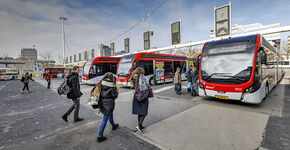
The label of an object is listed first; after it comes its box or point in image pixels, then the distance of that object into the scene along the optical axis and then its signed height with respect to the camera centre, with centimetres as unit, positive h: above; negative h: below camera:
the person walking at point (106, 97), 300 -57
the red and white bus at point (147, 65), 1076 +60
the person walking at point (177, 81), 750 -55
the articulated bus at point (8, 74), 2977 -23
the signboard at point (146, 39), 2236 +546
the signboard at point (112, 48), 3310 +598
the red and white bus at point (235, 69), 477 +6
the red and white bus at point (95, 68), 1359 +43
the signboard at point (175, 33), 1817 +538
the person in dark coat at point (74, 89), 405 -51
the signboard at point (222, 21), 1450 +556
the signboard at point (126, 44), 2783 +571
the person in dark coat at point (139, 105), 324 -81
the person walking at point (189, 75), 754 -24
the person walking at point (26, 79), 1017 -47
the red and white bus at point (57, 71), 3051 +36
